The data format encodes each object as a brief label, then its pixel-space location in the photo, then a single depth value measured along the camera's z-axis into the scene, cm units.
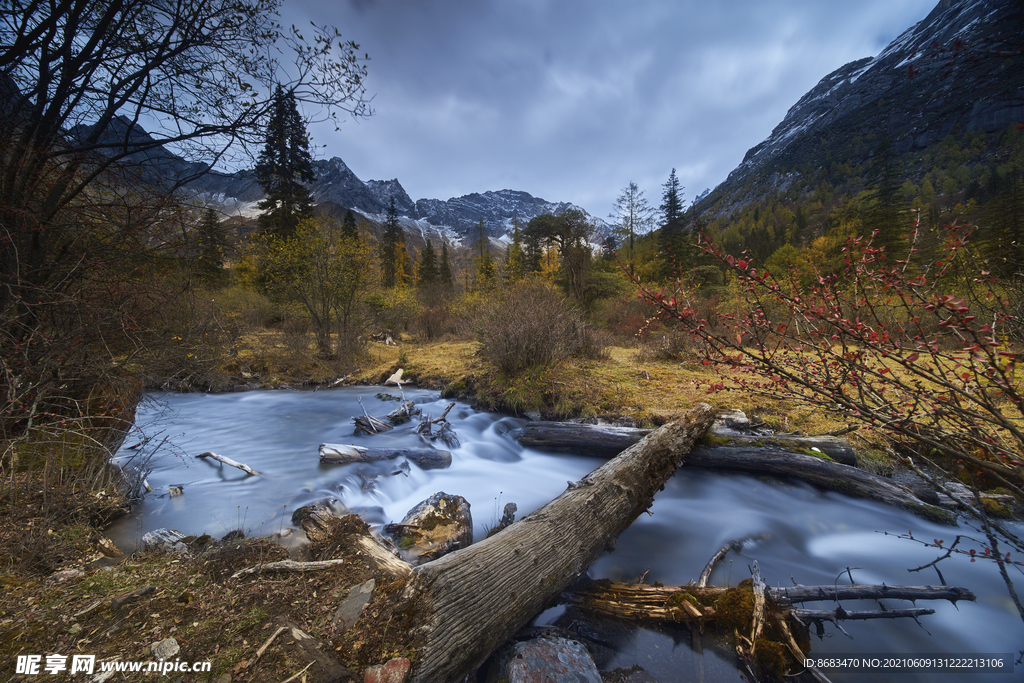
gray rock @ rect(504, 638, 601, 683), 204
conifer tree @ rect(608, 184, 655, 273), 2694
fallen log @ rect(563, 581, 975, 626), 256
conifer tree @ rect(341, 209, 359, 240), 2107
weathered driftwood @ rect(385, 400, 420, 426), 721
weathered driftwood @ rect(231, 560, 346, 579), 260
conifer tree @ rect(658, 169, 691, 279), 2845
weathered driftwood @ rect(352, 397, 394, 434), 676
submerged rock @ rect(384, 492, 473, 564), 340
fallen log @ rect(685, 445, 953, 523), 399
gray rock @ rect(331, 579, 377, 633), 209
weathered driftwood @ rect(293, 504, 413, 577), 272
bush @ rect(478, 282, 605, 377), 769
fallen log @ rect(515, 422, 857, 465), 469
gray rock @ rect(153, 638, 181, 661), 189
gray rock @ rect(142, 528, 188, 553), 323
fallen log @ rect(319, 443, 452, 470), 552
